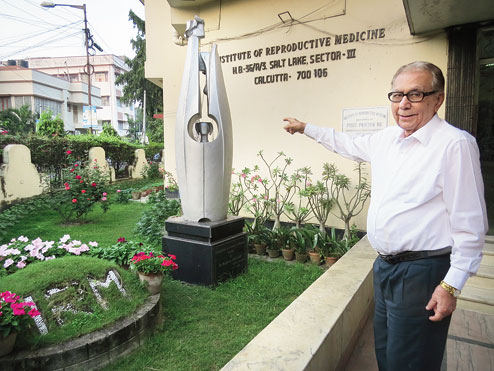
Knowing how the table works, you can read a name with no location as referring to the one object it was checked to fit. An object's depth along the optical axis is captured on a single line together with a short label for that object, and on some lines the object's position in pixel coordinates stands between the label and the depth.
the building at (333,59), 4.40
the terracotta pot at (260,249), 5.21
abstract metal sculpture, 3.88
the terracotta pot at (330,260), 4.62
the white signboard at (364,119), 5.15
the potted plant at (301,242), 4.86
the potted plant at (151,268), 3.06
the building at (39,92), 30.80
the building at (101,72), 44.59
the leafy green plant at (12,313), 2.10
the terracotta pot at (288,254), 4.92
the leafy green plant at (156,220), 5.47
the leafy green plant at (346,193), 5.09
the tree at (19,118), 24.45
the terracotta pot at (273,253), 5.06
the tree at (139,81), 19.31
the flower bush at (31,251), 3.18
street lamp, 18.38
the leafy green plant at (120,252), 3.42
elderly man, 1.38
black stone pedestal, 3.83
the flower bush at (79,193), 7.03
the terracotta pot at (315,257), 4.71
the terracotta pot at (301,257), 4.84
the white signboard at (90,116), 18.72
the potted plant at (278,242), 5.09
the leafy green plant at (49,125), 13.22
